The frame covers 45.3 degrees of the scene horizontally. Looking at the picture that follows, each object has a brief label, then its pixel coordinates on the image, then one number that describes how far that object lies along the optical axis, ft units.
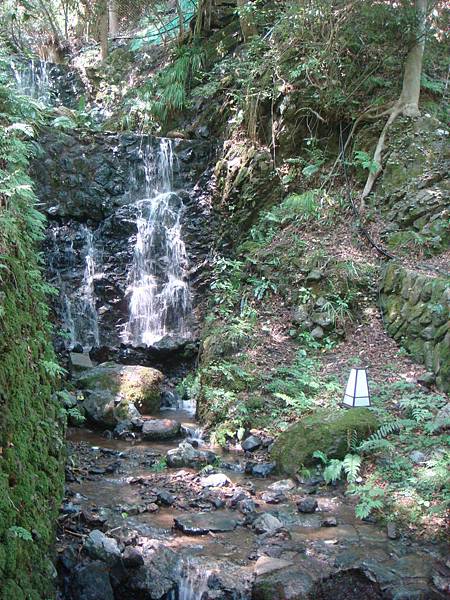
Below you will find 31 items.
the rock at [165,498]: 17.61
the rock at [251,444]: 22.03
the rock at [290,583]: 13.12
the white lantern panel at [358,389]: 20.34
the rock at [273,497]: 17.95
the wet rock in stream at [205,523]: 15.92
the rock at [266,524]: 15.99
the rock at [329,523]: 16.30
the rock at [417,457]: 17.97
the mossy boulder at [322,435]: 19.51
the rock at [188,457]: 20.88
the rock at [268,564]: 13.74
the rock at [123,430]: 24.11
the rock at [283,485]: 18.83
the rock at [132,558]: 13.75
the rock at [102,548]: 13.53
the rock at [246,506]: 17.17
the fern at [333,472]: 18.53
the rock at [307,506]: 17.17
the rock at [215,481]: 18.93
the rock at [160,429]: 23.98
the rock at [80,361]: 30.25
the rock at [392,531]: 15.49
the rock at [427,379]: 22.40
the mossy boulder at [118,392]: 25.12
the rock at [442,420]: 18.59
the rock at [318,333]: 28.08
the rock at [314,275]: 29.53
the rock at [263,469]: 20.13
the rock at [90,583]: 12.54
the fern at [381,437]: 18.79
